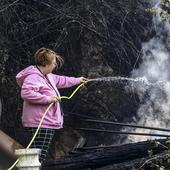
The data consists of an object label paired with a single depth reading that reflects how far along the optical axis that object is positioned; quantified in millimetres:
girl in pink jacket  5340
